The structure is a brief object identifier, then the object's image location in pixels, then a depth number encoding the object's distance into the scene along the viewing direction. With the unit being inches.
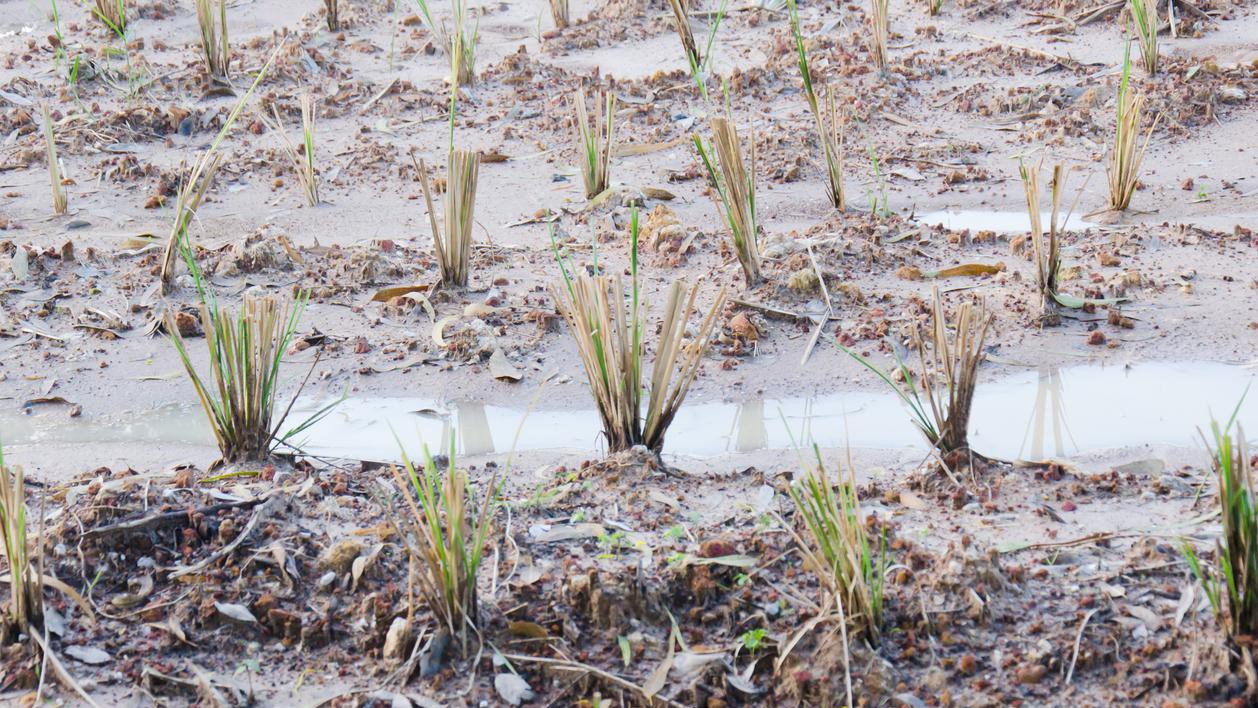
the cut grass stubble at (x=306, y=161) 396.5
